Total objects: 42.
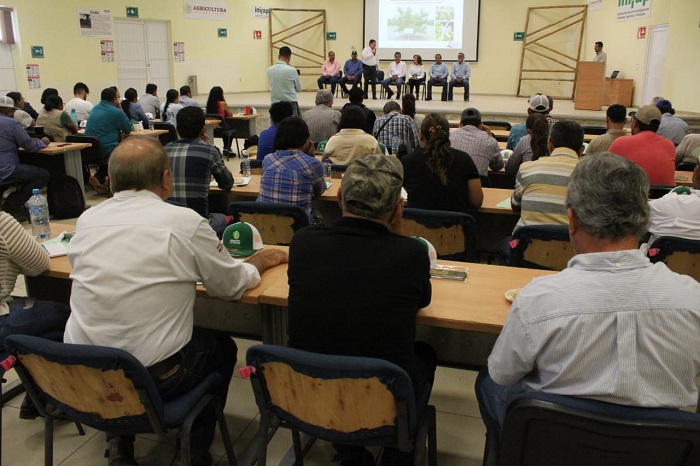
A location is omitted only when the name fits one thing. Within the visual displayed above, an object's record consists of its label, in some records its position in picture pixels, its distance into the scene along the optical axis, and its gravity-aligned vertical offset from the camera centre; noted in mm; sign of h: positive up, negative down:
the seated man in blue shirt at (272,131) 4836 -408
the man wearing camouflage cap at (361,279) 1593 -538
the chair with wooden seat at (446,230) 2883 -727
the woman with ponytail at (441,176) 3229 -513
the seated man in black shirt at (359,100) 6277 -187
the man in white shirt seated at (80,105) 8047 -363
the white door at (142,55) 11409 +510
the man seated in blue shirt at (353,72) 12656 +246
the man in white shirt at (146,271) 1724 -580
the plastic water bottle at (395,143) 5255 -532
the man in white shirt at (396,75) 12516 +193
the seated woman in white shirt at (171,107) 8656 -397
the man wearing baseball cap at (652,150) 3797 -403
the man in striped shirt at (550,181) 3004 -492
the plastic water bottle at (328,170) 4348 -653
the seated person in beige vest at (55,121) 6516 -477
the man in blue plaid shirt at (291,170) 3303 -500
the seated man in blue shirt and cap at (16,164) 5219 -785
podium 10828 +60
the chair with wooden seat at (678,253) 2498 -709
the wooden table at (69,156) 5738 -783
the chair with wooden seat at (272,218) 3016 -709
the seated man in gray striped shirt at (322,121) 5875 -390
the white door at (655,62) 9969 +464
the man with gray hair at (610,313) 1247 -489
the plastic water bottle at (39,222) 2688 -675
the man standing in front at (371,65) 12555 +402
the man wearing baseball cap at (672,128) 6263 -423
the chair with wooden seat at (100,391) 1542 -886
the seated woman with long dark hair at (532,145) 4086 -424
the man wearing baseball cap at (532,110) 5473 -228
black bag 5500 -1107
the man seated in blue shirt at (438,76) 12219 +183
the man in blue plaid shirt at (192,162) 3410 -481
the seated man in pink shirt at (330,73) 12797 +218
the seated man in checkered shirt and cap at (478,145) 4414 -450
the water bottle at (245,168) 4254 -629
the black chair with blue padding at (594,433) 1169 -723
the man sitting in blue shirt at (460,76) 12195 +191
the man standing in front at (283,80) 8297 +33
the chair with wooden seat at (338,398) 1428 -828
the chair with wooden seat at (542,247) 2609 -725
